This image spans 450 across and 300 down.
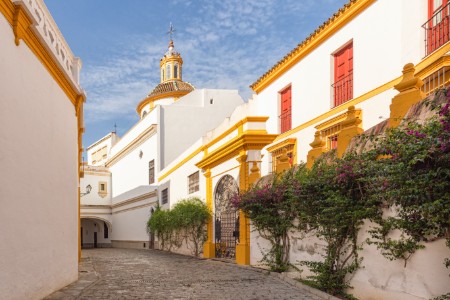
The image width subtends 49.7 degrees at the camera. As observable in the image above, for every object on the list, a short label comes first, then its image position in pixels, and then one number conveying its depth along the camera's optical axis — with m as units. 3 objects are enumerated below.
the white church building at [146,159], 25.83
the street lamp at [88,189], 33.25
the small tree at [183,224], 16.45
